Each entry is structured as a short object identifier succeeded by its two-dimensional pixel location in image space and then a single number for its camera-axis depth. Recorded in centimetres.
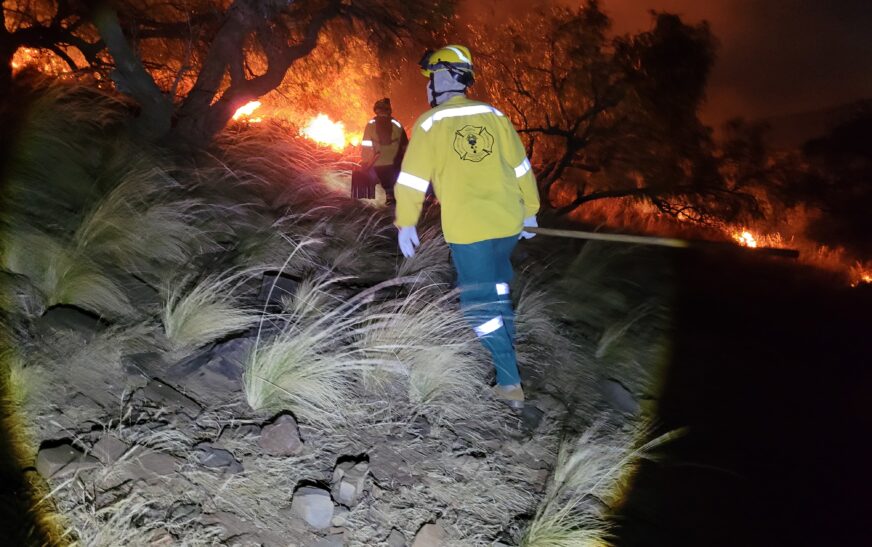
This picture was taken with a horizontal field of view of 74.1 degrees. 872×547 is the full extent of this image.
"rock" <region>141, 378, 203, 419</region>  274
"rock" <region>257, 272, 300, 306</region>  404
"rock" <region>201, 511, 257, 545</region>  218
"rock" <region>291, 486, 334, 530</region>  238
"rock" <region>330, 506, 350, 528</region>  243
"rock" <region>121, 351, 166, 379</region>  289
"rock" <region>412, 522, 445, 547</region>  246
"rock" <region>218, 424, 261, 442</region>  267
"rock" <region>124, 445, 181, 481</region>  225
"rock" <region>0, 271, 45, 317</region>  296
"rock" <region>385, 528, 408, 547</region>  243
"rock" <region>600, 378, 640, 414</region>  473
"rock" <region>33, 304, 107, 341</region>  292
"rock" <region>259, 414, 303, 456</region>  267
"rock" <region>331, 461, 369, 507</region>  255
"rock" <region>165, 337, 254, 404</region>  296
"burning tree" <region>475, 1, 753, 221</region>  1105
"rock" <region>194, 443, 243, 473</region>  245
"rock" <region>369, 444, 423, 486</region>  280
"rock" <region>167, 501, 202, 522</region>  213
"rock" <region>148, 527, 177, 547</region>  198
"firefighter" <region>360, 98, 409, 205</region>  830
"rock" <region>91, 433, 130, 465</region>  225
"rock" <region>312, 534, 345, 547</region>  232
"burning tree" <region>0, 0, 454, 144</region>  725
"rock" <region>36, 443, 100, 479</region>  210
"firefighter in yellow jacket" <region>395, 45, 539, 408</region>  363
